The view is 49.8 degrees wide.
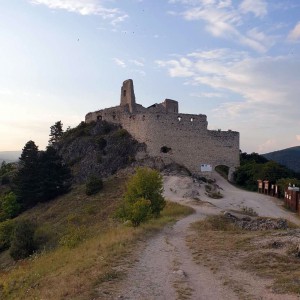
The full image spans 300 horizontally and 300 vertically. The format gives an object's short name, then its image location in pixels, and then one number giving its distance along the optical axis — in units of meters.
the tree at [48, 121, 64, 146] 52.51
